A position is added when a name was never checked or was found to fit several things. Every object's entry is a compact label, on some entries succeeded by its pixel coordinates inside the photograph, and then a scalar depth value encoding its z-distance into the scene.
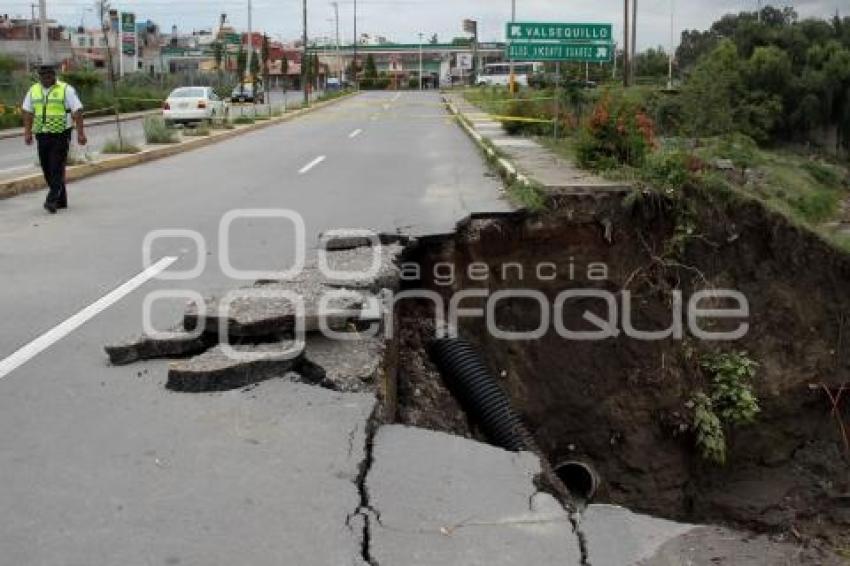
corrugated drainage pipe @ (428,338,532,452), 7.20
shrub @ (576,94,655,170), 13.30
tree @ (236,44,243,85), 49.61
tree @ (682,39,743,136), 22.42
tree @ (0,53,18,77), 40.94
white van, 79.12
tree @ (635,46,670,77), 71.94
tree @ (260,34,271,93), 50.22
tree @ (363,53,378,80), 106.06
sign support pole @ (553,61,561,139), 19.83
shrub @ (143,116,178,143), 23.14
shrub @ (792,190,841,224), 20.02
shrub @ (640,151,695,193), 11.20
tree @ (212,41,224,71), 59.23
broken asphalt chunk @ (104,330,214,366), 6.01
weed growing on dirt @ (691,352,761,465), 9.90
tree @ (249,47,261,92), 48.03
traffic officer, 12.12
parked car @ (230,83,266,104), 60.71
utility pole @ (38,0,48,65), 29.53
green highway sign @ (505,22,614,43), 18.88
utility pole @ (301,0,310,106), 55.83
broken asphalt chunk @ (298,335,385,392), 5.58
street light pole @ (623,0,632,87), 35.69
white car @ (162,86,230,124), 33.75
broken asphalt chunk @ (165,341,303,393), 5.49
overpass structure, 113.19
